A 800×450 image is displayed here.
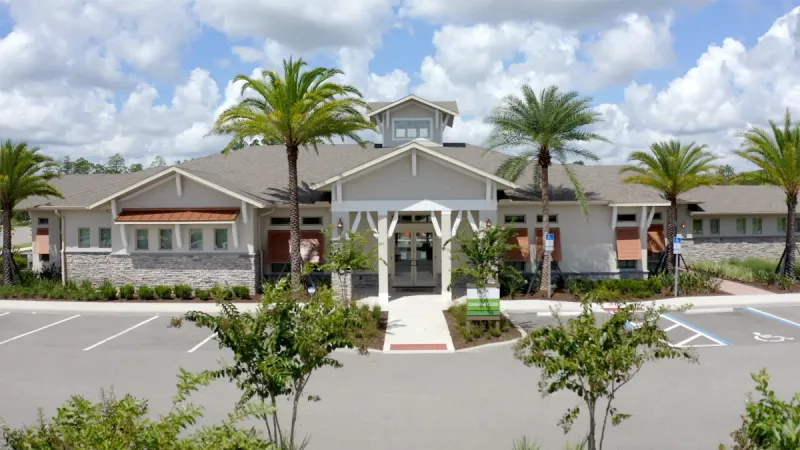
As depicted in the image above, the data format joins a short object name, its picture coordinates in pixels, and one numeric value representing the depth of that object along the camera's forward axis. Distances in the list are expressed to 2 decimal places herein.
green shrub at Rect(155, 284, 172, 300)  22.75
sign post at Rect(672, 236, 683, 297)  21.76
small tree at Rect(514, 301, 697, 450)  7.13
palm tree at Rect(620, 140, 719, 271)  24.39
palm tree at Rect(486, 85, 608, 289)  21.97
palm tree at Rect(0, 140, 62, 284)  24.45
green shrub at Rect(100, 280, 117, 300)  22.67
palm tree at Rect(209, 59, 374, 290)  20.64
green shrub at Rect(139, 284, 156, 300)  22.62
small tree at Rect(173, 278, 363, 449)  7.40
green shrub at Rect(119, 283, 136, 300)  22.70
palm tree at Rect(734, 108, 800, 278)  23.70
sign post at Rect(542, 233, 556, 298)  21.43
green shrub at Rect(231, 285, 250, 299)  22.58
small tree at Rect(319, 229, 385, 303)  17.88
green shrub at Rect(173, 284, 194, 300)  22.78
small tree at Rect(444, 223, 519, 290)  17.23
